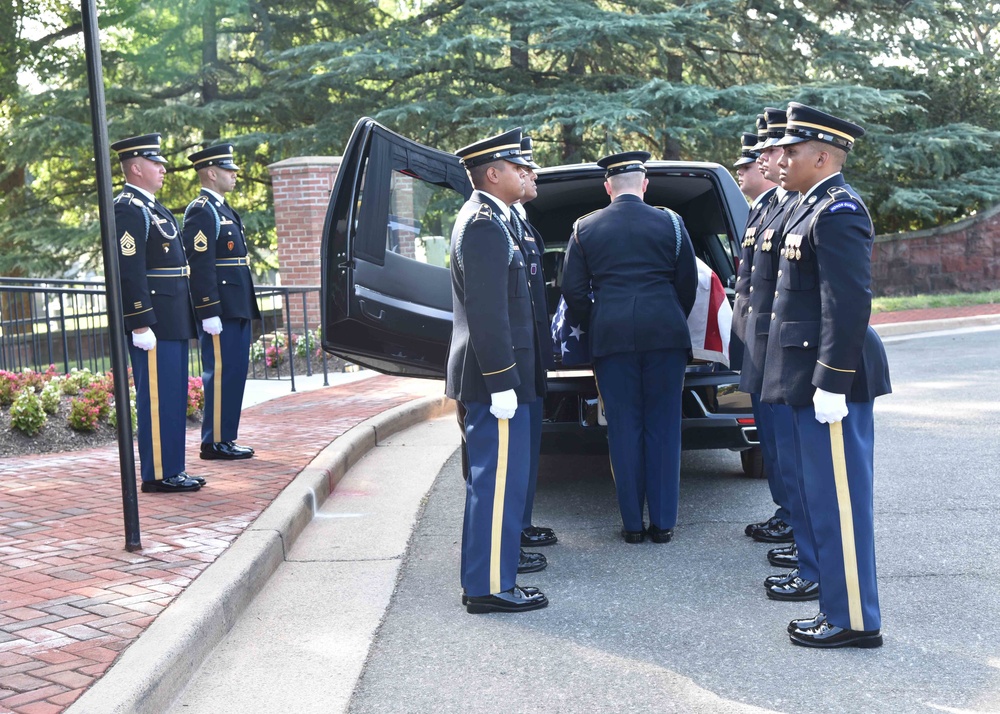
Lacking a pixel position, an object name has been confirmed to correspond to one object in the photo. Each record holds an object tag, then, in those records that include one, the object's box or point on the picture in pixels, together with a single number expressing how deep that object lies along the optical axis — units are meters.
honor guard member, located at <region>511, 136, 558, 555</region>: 4.58
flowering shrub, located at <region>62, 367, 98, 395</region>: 8.83
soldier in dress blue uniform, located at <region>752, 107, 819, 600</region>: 4.21
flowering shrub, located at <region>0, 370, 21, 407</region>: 8.18
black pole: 4.61
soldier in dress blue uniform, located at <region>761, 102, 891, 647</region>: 3.64
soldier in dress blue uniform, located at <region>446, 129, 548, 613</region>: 4.26
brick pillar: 14.19
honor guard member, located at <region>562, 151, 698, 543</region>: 5.16
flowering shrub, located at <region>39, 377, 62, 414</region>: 8.15
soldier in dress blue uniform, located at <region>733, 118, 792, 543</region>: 4.39
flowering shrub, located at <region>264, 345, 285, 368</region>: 12.91
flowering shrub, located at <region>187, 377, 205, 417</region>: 8.91
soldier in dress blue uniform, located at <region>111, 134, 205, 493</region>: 5.98
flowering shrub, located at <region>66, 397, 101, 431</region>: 8.07
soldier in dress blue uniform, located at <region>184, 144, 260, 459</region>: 6.88
